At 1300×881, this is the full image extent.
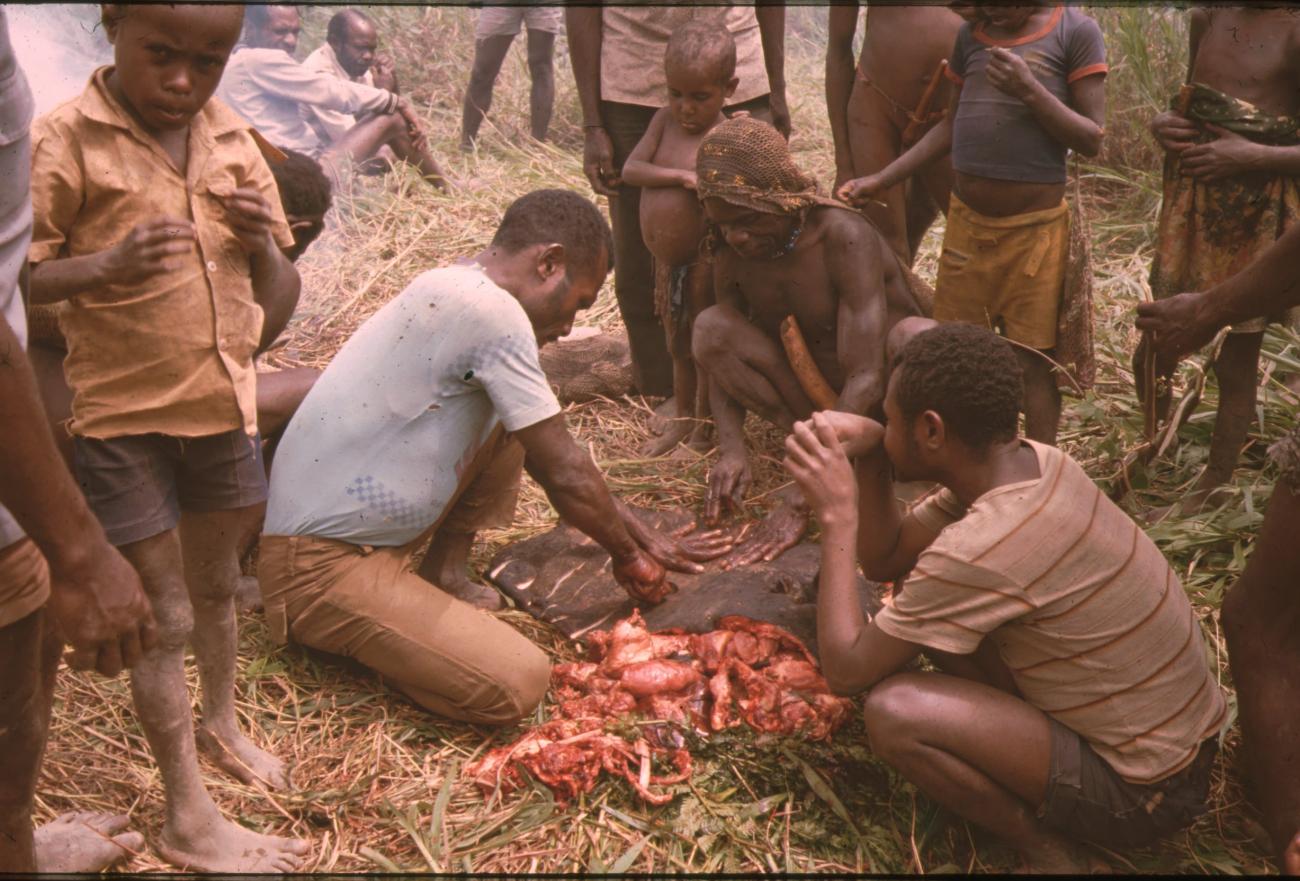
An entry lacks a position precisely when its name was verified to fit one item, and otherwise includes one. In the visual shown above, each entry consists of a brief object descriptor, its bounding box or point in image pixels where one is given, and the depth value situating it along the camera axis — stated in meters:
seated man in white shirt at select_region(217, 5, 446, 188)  7.95
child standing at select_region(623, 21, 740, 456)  4.41
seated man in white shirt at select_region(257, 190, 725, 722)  3.22
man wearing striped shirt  2.48
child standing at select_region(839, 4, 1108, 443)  4.04
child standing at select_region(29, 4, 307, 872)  2.43
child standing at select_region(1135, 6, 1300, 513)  3.78
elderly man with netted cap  4.01
